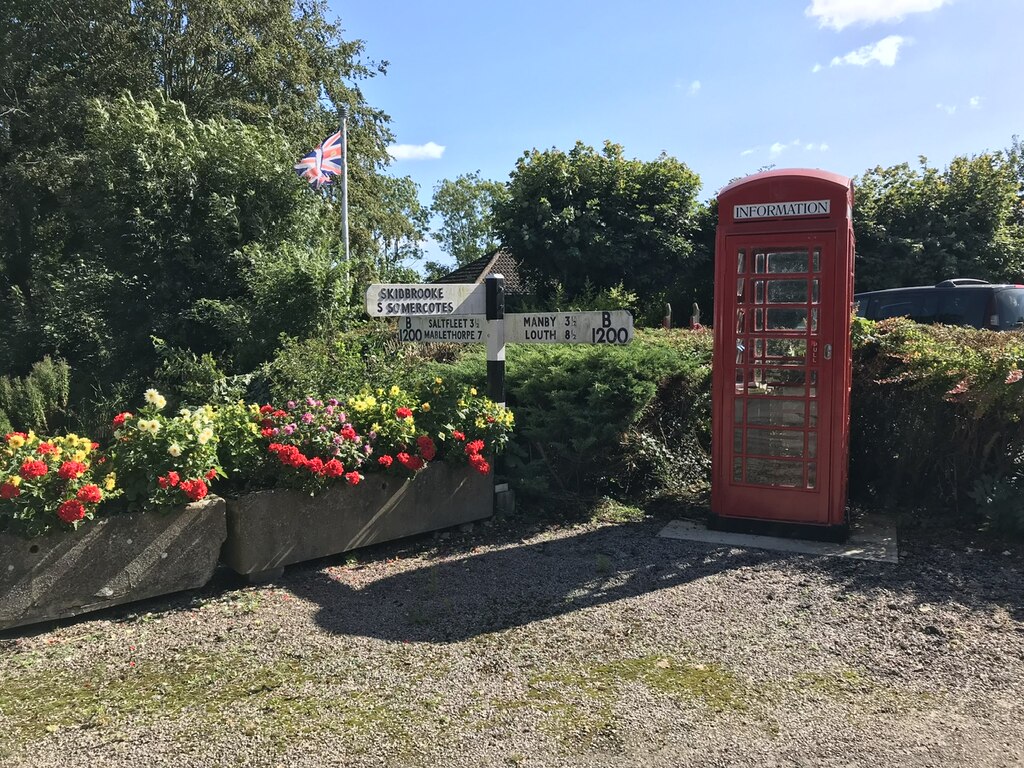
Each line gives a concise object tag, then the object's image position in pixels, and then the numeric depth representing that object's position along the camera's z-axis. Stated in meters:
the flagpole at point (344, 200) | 16.85
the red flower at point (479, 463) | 5.44
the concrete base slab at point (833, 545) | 5.05
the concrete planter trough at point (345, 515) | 4.46
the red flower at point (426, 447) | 5.22
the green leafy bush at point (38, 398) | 9.85
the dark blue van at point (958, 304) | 10.27
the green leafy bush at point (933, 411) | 5.28
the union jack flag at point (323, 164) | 13.89
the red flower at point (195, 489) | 4.08
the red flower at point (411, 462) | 5.06
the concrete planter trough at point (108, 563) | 3.70
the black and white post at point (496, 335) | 5.91
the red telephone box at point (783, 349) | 5.17
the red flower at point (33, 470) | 3.66
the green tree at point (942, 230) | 18.73
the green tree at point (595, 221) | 16.14
